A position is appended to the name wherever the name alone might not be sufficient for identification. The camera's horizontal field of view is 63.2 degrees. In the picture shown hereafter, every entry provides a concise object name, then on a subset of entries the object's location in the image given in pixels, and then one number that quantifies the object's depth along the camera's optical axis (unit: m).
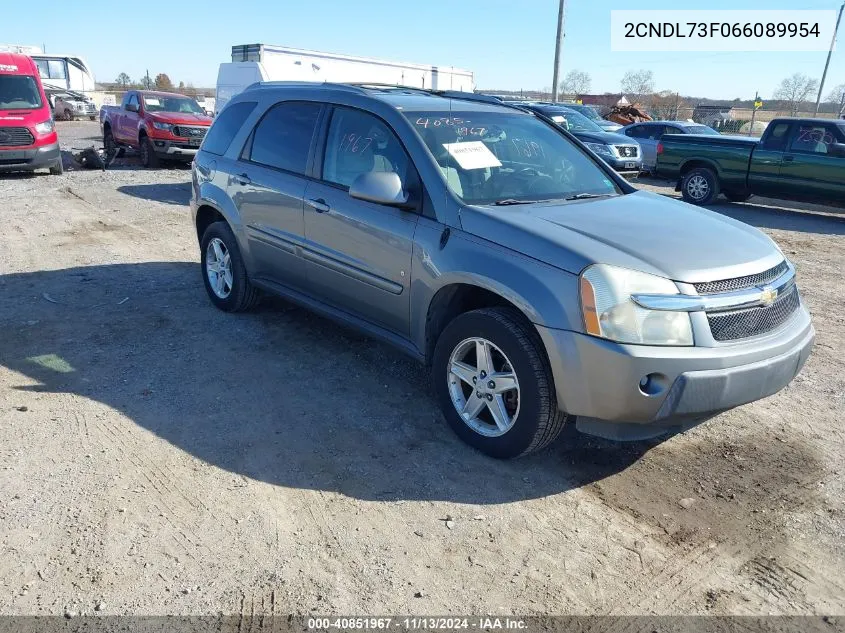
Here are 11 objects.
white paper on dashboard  4.08
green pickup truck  12.05
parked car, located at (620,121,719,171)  17.38
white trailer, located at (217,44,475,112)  14.13
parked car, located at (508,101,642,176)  14.98
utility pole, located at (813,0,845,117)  42.97
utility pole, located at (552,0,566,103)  27.42
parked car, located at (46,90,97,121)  34.19
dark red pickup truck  15.95
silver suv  3.16
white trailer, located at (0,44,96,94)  34.25
